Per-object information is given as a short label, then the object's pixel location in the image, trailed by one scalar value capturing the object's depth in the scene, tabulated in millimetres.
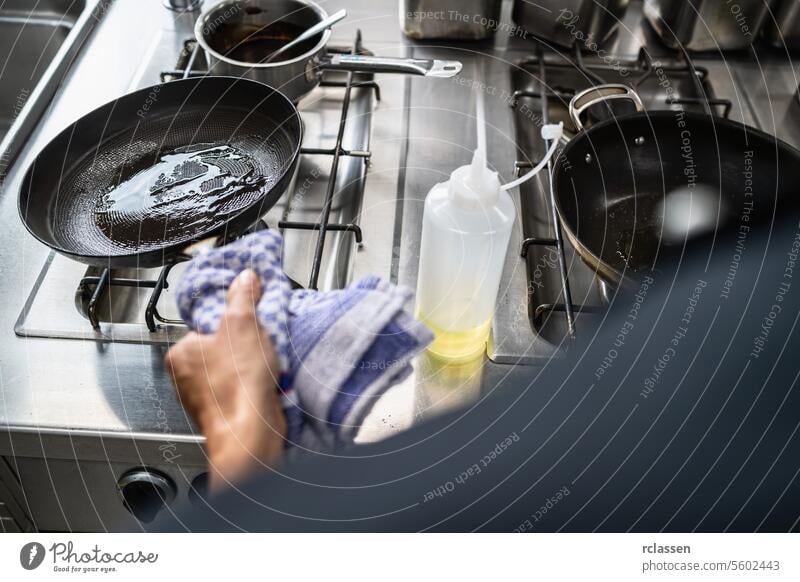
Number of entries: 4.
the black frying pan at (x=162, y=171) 500
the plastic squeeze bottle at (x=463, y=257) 396
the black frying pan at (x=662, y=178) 537
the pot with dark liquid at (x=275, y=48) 589
